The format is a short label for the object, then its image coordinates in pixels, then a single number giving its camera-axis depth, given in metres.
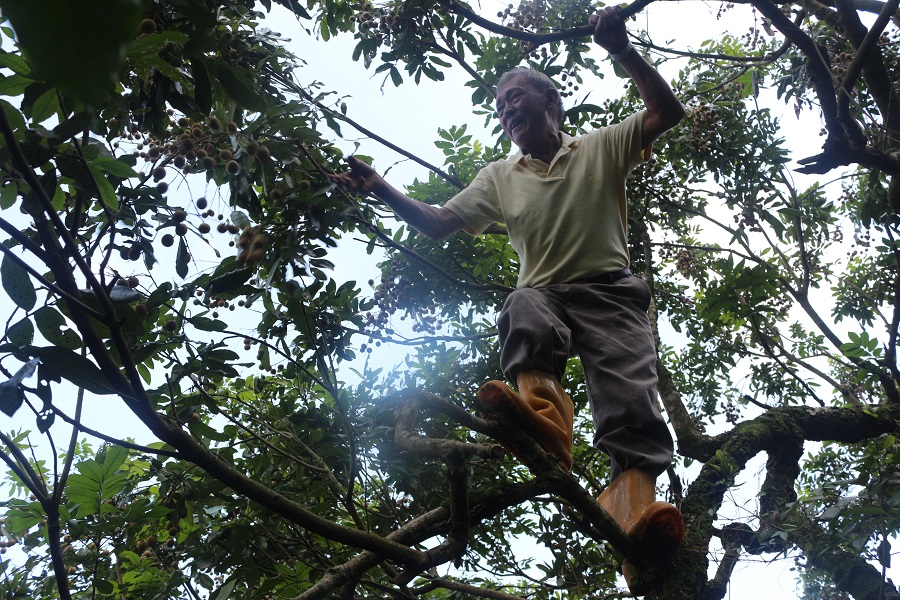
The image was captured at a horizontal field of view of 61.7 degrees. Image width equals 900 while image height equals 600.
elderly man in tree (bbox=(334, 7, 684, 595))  2.15
